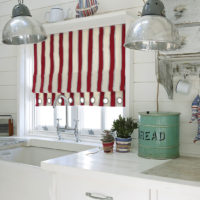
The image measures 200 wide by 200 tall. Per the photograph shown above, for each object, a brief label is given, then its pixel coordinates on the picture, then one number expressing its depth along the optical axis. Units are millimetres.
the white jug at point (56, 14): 2783
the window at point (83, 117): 2795
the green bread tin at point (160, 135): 2023
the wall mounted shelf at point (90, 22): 2426
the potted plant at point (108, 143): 2212
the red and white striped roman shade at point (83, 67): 2658
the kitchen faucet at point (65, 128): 2807
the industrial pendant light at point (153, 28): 1453
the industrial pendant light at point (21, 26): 1820
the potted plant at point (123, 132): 2234
